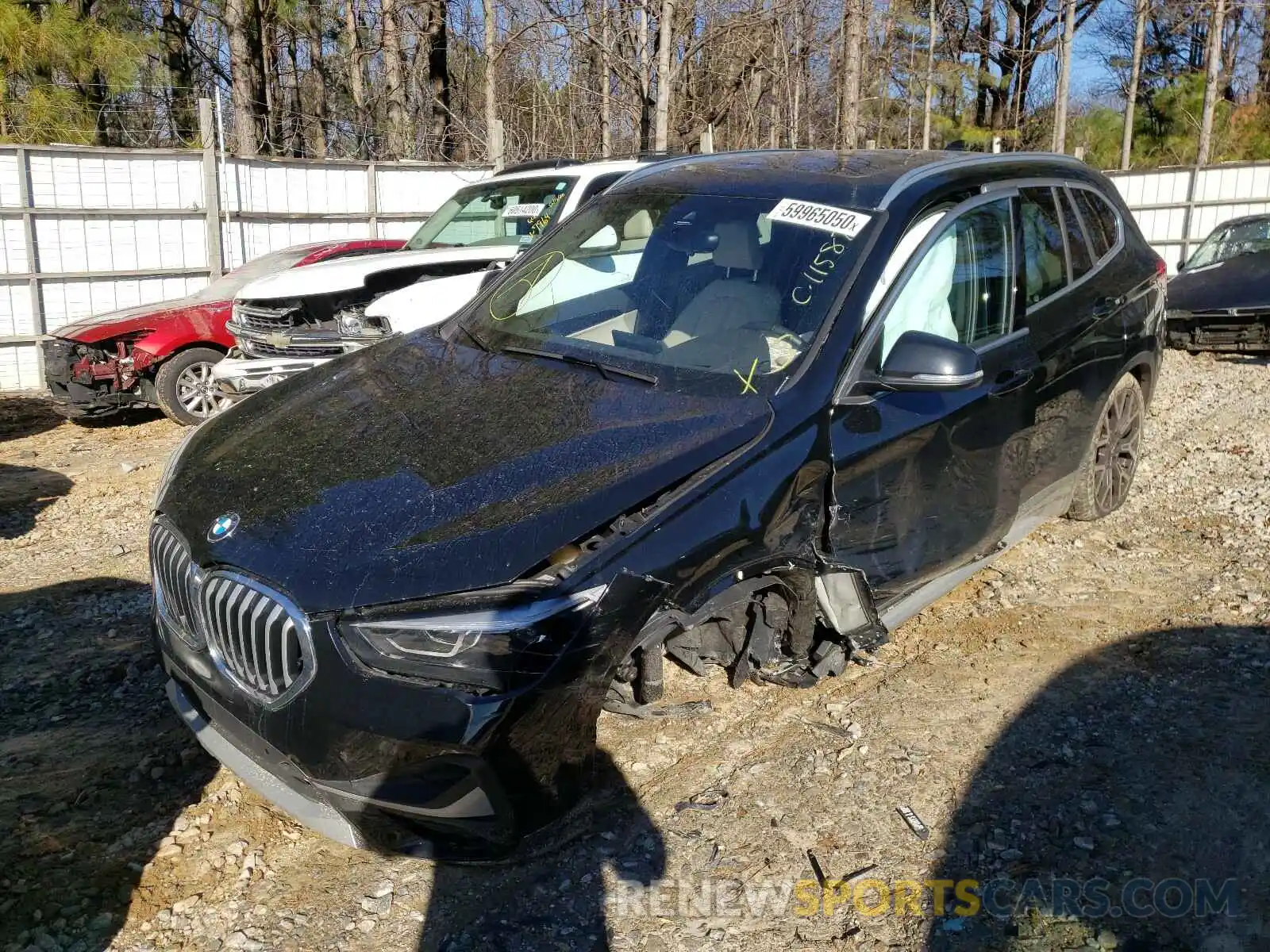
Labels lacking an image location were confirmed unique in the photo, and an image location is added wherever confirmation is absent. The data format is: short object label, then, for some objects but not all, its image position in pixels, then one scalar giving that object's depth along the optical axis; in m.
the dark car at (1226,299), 10.30
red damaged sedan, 8.97
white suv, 7.44
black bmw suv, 2.65
